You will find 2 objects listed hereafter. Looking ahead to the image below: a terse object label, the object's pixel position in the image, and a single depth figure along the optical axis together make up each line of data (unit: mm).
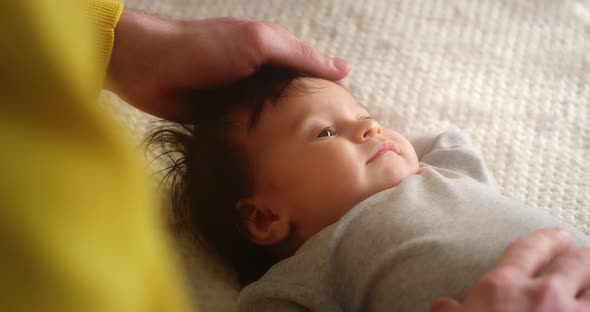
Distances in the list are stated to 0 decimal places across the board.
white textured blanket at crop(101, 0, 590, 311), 1035
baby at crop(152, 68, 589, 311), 692
